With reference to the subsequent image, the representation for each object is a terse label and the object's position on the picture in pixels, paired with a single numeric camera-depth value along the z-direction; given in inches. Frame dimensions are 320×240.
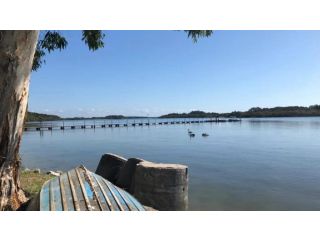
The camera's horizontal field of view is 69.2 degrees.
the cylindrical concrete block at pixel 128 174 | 232.2
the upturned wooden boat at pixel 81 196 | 122.6
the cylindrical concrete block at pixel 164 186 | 192.4
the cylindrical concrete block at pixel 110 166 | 265.9
